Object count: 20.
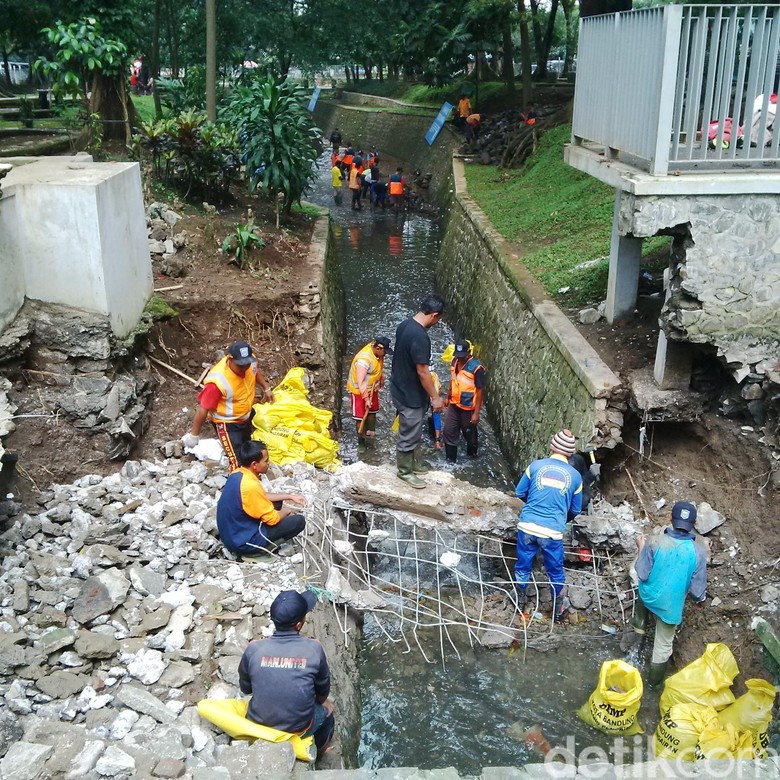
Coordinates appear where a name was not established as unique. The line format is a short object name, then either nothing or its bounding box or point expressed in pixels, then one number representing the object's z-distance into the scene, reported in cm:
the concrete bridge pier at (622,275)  846
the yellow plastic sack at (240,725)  423
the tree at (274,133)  1311
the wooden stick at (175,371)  884
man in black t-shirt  699
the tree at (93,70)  1262
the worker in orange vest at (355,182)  2316
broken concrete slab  714
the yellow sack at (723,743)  492
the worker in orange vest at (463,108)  2486
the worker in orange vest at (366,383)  908
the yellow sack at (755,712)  502
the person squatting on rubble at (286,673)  420
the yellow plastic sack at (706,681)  526
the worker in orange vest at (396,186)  2327
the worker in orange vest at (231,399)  692
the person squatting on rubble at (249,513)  572
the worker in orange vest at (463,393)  923
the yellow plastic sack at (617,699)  541
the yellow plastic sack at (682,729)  502
